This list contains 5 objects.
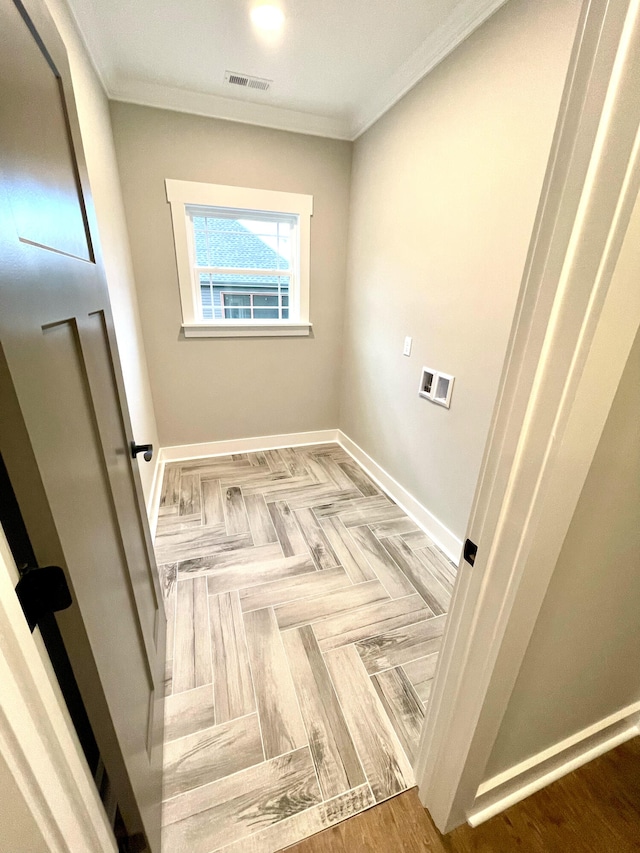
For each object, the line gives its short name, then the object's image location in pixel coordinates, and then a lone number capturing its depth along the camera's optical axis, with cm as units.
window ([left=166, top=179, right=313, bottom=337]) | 251
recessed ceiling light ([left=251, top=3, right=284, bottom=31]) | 155
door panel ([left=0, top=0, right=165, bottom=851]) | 45
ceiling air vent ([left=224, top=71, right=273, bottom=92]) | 204
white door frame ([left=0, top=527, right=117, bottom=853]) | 39
